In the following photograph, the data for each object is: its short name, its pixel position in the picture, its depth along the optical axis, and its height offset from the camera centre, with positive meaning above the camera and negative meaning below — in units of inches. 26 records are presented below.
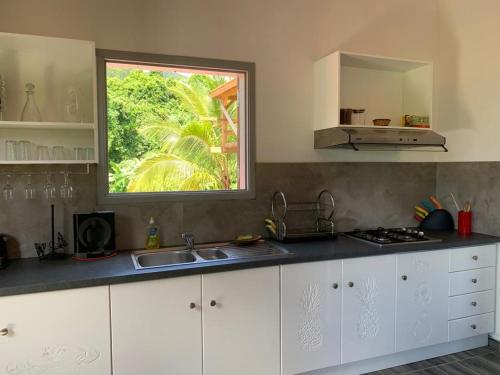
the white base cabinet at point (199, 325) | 76.0 -31.9
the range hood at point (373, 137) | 101.3 +8.7
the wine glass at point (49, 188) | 89.3 -4.2
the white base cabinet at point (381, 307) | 89.7 -34.5
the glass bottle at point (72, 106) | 88.6 +14.5
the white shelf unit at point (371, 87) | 106.7 +25.0
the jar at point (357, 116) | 109.1 +15.1
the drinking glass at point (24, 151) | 84.0 +4.2
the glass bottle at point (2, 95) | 83.5 +16.1
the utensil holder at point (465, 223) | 118.4 -16.3
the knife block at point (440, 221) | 123.3 -16.4
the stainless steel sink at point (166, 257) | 92.8 -21.3
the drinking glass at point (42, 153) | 84.8 +3.7
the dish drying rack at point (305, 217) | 105.0 -13.6
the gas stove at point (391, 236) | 101.8 -18.6
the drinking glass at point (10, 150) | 83.3 +4.3
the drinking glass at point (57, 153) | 86.8 +3.8
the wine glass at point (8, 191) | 86.4 -4.6
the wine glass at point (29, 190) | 87.8 -4.5
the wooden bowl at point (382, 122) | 110.2 +13.4
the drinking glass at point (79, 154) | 88.0 +3.6
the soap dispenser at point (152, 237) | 97.3 -16.7
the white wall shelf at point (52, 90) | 83.7 +18.1
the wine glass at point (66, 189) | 90.7 -4.4
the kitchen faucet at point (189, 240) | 96.7 -17.5
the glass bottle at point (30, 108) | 85.2 +13.7
